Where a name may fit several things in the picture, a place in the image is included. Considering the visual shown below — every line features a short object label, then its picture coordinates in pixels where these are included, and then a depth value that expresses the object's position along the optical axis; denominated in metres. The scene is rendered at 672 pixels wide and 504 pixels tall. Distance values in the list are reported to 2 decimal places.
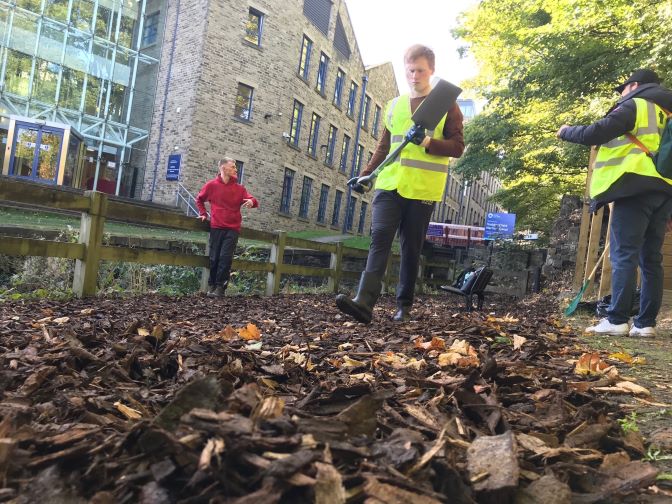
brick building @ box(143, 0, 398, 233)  20.73
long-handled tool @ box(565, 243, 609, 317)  5.37
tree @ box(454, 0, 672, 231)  8.99
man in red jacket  6.77
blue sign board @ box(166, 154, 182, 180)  20.53
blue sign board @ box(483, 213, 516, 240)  14.68
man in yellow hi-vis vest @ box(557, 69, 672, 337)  3.62
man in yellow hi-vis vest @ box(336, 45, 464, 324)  3.89
